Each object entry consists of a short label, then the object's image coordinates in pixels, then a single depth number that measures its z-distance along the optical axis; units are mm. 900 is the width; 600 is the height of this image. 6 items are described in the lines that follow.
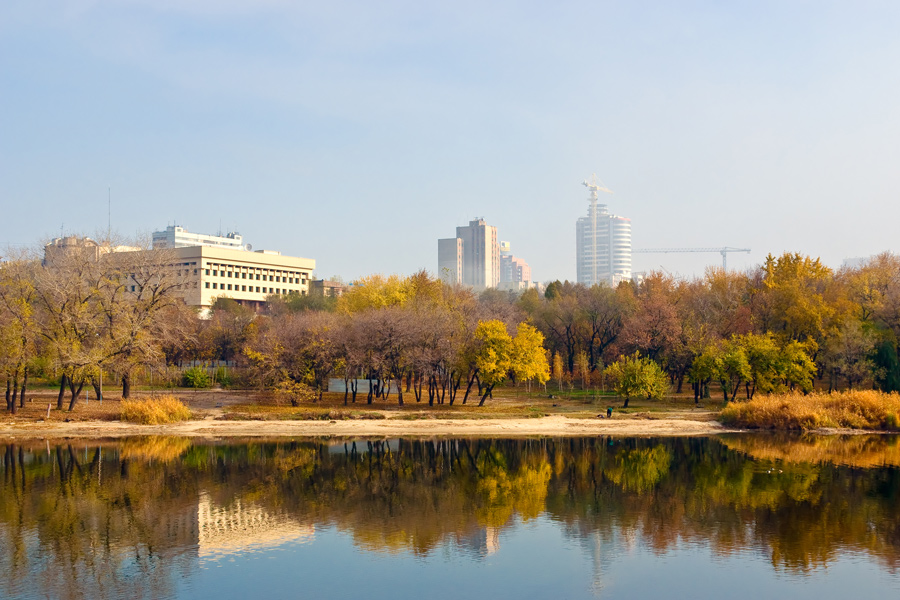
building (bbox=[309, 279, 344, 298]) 125862
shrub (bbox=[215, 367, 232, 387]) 78875
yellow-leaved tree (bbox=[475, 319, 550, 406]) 65688
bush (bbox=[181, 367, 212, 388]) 76875
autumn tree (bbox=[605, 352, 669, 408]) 66875
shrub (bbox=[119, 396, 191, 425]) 56031
